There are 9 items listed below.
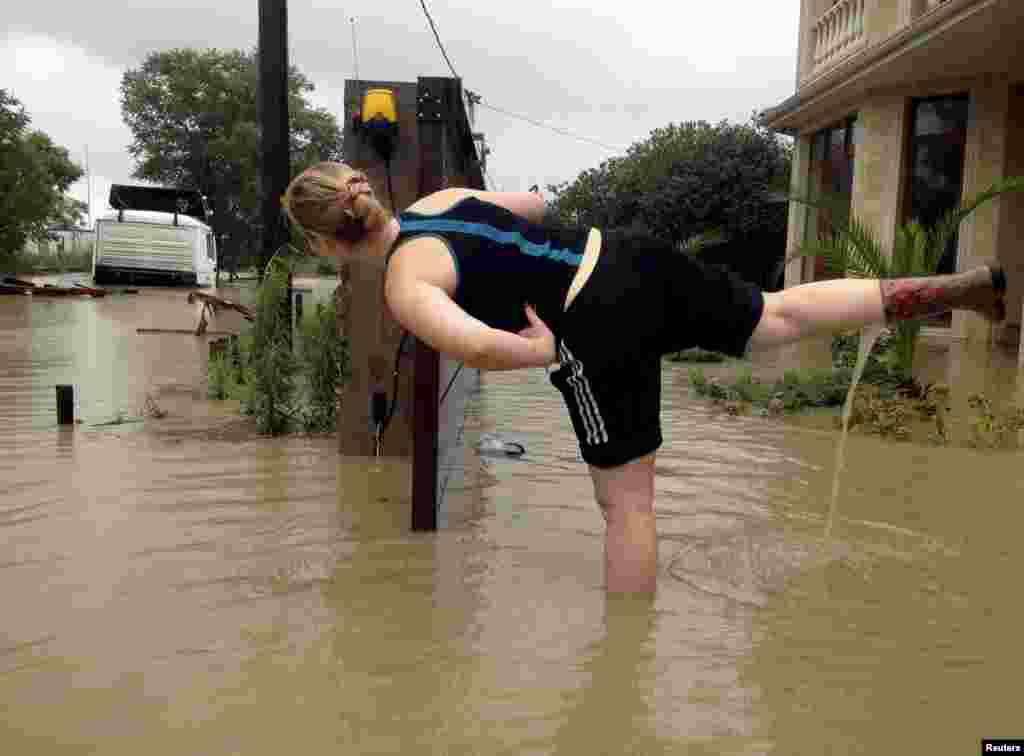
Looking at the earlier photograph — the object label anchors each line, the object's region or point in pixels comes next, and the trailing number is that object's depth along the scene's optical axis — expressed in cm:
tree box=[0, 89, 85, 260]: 2689
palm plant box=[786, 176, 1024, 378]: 769
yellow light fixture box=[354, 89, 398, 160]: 450
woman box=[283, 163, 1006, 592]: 287
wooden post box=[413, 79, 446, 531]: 395
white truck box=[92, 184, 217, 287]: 2397
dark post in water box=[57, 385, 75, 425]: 654
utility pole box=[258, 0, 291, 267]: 809
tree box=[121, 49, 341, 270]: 4600
